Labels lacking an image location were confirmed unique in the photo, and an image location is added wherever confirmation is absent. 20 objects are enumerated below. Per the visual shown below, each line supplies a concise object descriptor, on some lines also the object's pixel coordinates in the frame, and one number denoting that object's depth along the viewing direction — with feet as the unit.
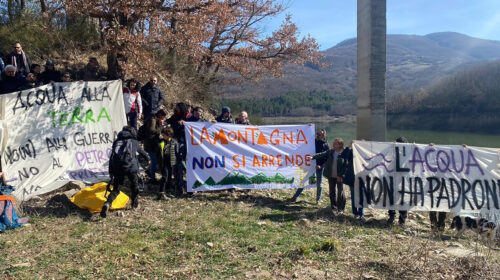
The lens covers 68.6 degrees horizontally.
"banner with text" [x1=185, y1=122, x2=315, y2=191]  25.81
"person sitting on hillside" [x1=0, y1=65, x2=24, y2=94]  24.35
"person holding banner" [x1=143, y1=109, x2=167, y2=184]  25.43
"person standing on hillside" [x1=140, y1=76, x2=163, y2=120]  27.58
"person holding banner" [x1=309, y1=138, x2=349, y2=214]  23.73
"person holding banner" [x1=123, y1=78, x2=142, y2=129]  27.37
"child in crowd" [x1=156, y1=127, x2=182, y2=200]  24.26
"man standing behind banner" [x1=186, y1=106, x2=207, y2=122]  26.78
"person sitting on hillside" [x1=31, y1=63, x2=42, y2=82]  26.78
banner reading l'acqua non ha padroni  23.76
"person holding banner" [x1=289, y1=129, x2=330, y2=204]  26.53
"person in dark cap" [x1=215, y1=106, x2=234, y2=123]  27.50
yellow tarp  20.99
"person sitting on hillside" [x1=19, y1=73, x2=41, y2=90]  24.98
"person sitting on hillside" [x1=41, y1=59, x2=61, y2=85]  26.94
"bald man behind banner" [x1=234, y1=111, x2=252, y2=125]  27.82
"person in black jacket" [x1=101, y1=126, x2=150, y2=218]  20.52
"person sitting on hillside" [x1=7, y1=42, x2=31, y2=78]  27.22
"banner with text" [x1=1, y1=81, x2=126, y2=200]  22.99
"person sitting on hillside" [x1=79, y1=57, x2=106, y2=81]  31.18
